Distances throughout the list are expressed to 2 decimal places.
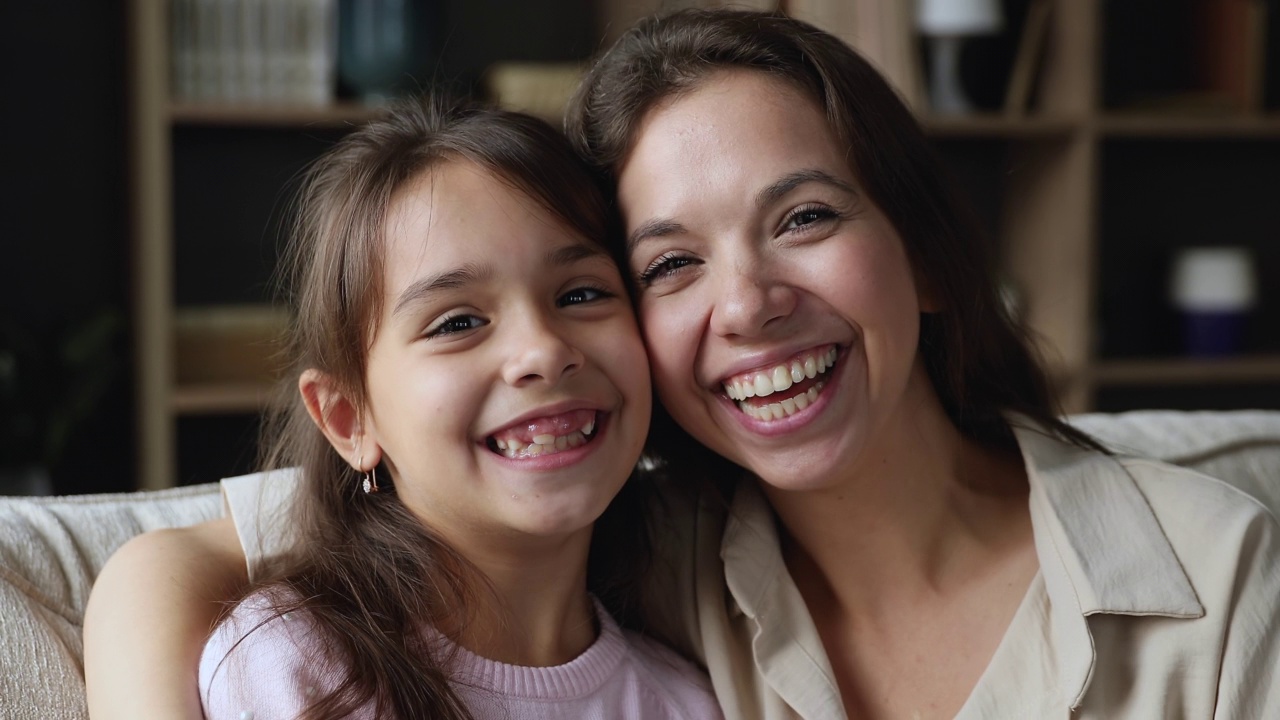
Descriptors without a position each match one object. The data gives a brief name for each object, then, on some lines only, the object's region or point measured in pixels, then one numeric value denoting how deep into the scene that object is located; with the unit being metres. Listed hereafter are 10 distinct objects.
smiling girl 1.23
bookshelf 2.88
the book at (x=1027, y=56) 3.22
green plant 2.83
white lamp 3.12
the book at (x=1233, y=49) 3.39
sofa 1.24
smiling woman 1.29
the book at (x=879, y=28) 3.03
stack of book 2.87
